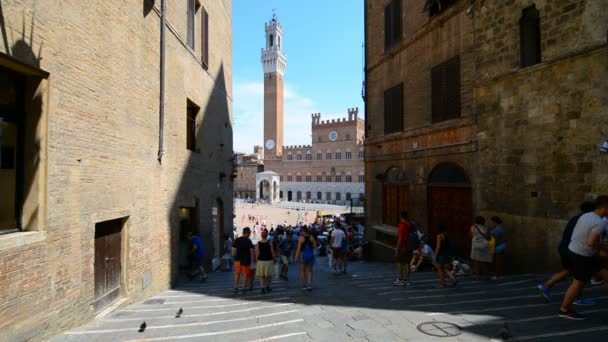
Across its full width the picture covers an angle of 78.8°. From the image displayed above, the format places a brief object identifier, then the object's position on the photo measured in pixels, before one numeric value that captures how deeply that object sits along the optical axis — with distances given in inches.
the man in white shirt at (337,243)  375.6
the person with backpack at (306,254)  310.8
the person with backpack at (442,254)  291.3
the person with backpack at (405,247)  310.2
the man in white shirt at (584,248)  188.4
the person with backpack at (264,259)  304.5
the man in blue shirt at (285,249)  399.9
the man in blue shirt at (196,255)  395.2
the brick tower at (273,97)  3255.4
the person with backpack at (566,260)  205.3
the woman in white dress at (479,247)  309.3
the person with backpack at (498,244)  321.2
